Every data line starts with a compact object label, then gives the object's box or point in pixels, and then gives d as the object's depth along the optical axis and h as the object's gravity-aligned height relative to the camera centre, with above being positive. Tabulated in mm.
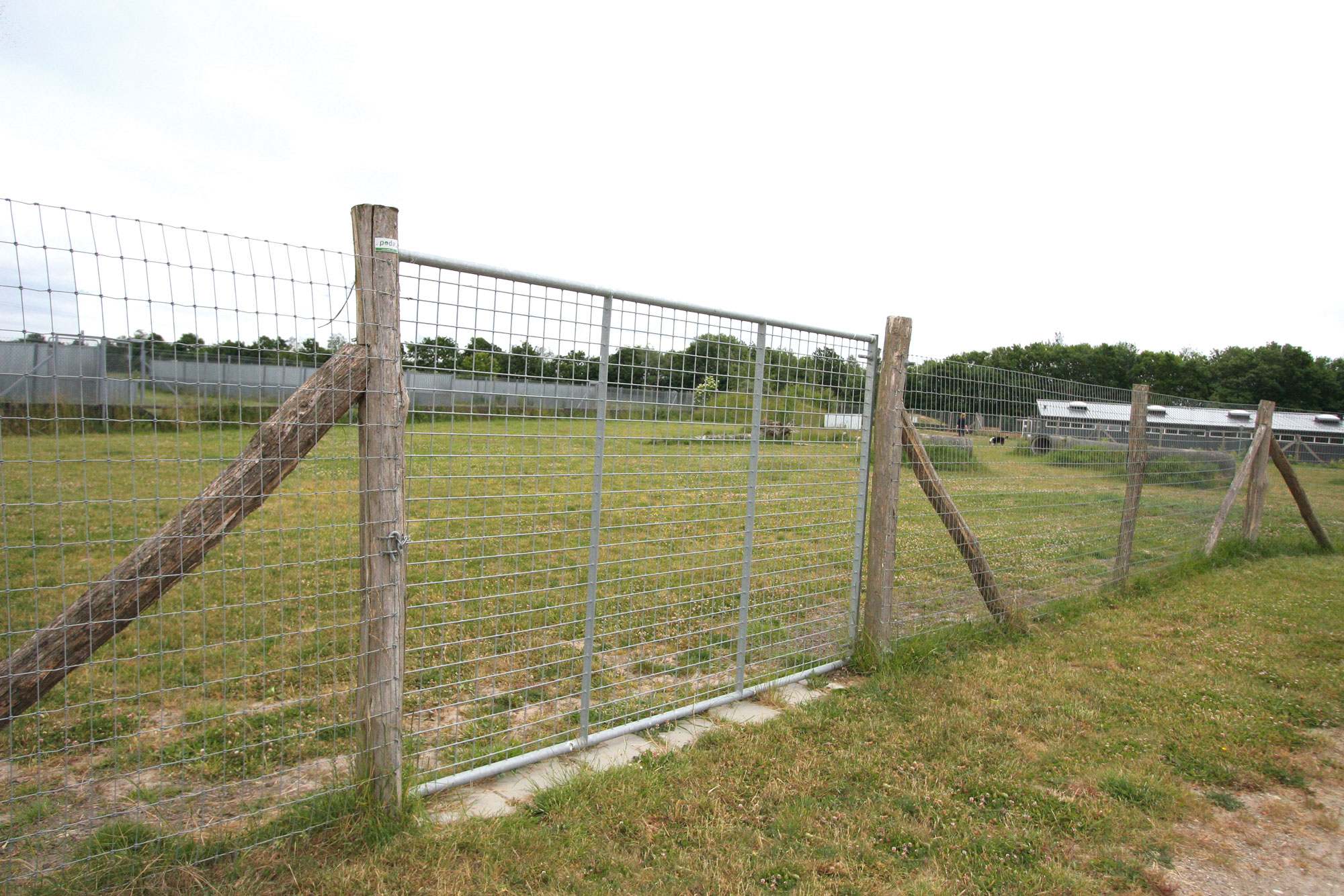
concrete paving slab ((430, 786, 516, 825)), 2820 -1734
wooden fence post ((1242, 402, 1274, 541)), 8852 -1072
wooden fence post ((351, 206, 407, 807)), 2582 -530
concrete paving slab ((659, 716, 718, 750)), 3562 -1772
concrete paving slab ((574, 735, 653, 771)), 3311 -1762
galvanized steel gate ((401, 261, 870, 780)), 2914 -477
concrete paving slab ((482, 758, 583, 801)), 3039 -1742
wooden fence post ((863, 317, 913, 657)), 4578 -605
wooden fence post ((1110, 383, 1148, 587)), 6520 -726
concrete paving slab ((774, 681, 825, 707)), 4129 -1797
